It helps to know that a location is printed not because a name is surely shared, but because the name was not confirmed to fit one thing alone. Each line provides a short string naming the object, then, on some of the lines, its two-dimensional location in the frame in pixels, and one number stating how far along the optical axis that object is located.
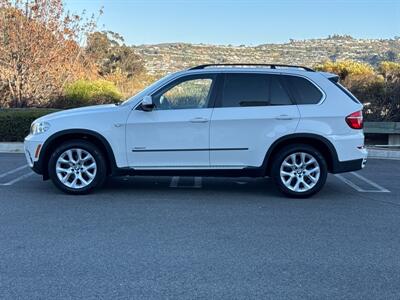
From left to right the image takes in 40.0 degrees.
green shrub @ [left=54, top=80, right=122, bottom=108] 17.34
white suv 7.62
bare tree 16.31
